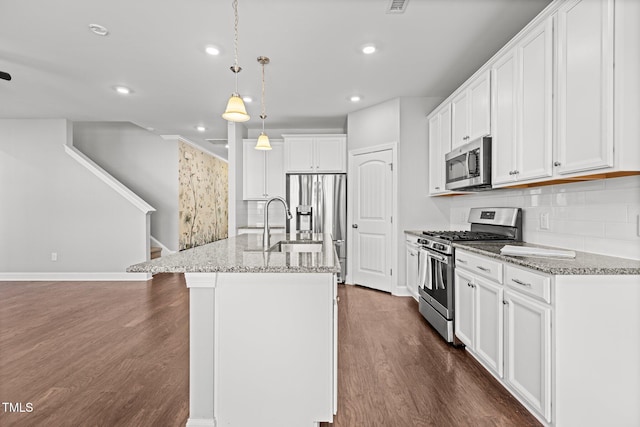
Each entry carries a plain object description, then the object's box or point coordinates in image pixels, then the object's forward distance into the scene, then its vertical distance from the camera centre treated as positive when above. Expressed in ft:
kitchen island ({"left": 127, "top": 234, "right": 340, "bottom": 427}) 5.49 -2.20
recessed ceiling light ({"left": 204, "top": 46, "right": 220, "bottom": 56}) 9.86 +4.85
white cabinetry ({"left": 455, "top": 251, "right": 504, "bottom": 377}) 6.91 -2.23
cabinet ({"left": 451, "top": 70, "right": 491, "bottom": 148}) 9.11 +3.09
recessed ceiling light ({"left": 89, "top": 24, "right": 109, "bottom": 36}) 8.76 +4.85
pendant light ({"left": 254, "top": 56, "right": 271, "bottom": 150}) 11.78 +2.45
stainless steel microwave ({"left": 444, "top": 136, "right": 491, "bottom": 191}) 9.09 +1.43
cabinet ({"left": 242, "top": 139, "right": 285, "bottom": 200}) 18.53 +2.44
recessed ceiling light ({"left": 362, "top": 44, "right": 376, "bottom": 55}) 9.81 +4.89
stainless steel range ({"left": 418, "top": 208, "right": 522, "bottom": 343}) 9.25 -1.20
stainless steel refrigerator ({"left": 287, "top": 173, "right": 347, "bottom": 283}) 16.79 +0.33
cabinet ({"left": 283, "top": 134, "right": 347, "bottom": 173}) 17.49 +3.10
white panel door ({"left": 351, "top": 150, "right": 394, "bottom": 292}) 14.92 -0.26
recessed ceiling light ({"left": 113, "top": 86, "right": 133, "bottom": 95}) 13.11 +4.88
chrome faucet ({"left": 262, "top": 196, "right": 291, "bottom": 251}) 7.85 -0.48
